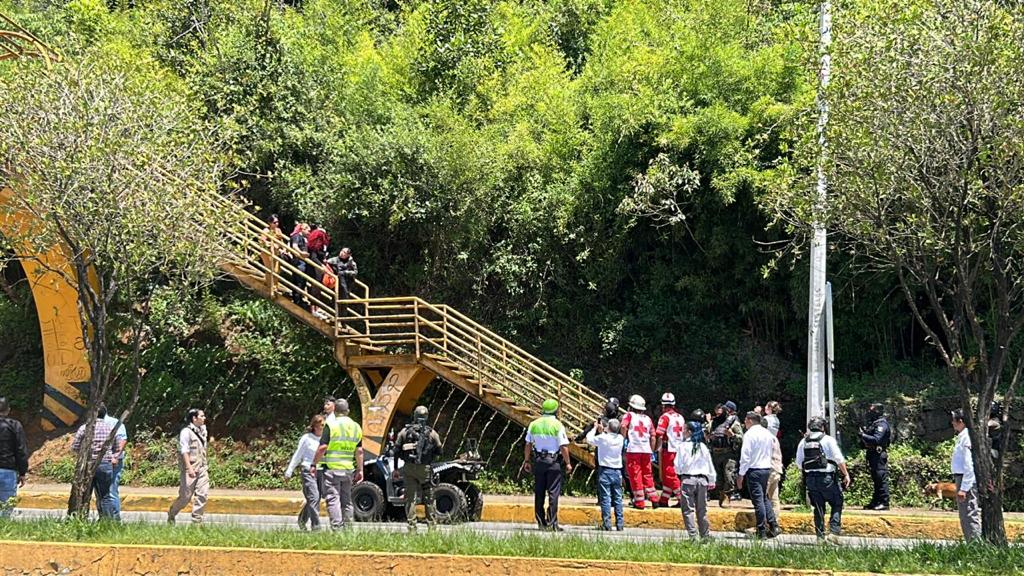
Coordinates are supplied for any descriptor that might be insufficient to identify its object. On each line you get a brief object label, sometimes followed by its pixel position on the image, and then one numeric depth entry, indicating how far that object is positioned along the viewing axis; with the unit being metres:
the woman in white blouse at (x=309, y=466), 12.38
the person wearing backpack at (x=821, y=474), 12.24
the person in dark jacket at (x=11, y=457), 12.23
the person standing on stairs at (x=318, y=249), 19.67
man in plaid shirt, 12.73
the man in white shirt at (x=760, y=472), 12.45
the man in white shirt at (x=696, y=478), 12.51
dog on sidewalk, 16.11
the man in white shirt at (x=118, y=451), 12.90
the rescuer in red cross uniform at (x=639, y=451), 15.88
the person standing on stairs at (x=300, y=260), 18.65
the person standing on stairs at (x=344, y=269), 19.20
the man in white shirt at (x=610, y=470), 13.35
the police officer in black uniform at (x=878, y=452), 15.44
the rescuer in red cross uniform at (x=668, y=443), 16.14
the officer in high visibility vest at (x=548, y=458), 13.07
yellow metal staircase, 18.22
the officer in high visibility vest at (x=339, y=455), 12.24
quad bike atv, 14.12
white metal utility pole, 15.88
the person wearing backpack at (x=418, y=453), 12.98
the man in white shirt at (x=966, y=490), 11.70
